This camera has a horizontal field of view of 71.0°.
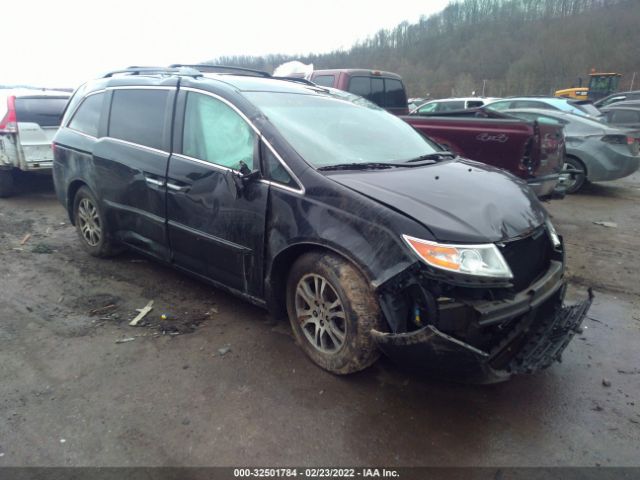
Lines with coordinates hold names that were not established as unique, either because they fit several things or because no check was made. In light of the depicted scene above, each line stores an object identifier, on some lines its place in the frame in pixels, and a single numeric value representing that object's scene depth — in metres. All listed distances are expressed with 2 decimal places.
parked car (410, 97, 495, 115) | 13.91
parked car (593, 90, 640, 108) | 15.72
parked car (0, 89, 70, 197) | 7.29
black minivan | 2.39
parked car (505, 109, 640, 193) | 8.09
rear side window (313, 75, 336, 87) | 8.44
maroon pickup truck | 5.45
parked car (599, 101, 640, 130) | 11.69
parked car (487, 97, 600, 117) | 11.21
